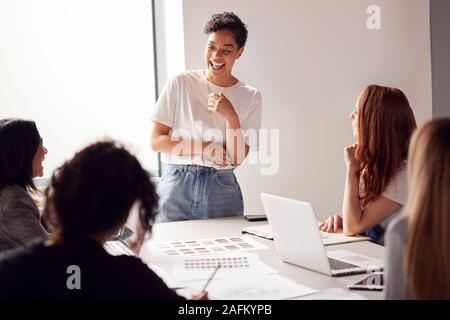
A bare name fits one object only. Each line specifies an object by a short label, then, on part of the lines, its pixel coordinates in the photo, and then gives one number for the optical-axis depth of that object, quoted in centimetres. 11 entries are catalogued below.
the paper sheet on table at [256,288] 179
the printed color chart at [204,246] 235
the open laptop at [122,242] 233
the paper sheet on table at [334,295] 176
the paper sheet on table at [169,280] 191
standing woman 300
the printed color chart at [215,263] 211
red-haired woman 245
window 380
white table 193
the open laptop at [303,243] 198
